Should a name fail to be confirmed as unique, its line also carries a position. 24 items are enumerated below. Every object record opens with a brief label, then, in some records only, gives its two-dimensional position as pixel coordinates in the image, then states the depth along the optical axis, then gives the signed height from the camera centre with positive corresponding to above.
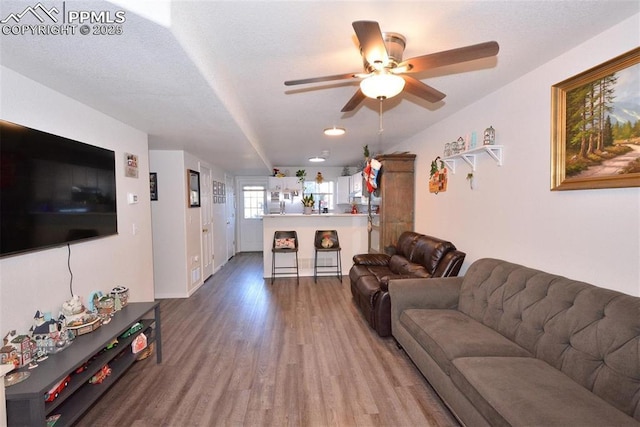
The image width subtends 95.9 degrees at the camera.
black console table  1.37 -0.92
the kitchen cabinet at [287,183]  7.41 +0.57
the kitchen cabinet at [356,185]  6.00 +0.43
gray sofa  1.26 -0.87
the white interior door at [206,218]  5.02 -0.22
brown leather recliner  2.85 -0.76
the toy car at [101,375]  1.91 -1.13
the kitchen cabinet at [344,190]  7.20 +0.37
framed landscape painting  1.56 +0.45
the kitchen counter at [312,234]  5.23 -0.53
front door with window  7.92 -0.12
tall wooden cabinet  4.32 +0.11
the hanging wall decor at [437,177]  3.49 +0.34
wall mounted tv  1.61 +0.12
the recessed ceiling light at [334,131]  3.68 +0.95
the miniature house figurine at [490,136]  2.57 +0.60
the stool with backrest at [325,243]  5.00 -0.67
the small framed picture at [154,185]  4.11 +0.31
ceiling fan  1.42 +0.79
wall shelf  2.53 +0.48
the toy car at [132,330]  2.23 -0.98
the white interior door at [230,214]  6.98 -0.22
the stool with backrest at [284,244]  4.90 -0.66
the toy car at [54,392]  1.53 -1.00
